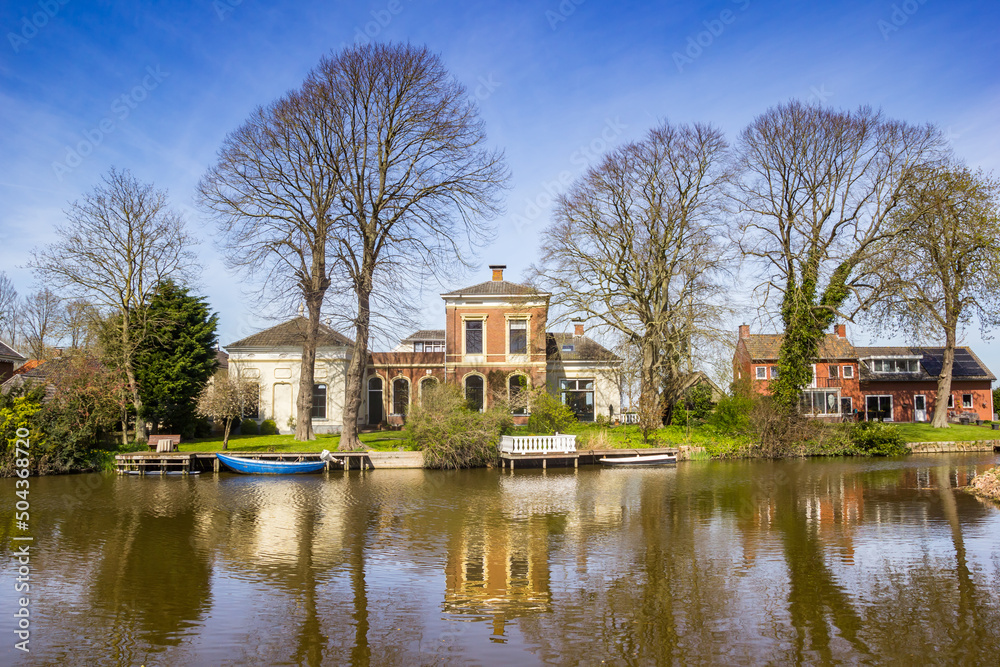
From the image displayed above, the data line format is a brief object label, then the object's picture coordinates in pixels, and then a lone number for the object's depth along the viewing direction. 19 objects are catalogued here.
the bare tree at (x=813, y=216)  25.75
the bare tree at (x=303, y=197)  22.86
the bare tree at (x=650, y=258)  27.03
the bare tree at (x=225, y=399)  23.17
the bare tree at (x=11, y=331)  43.17
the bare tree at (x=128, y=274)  24.55
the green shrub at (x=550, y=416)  25.56
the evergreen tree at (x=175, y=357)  25.19
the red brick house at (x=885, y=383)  38.03
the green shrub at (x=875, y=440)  25.83
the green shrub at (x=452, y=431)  22.05
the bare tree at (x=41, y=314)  42.81
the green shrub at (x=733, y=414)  26.00
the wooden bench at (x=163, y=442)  23.14
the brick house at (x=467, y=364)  29.36
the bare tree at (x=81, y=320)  24.81
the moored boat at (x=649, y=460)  23.73
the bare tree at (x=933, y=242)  24.70
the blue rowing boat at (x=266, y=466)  20.98
